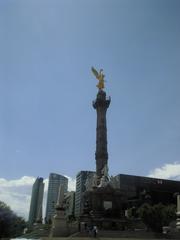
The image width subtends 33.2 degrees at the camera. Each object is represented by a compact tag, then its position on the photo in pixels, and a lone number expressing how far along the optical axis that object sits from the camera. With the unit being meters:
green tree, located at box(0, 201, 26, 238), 24.88
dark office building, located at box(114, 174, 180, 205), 77.29
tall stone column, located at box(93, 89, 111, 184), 61.69
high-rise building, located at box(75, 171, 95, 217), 110.40
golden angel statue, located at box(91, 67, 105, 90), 72.38
